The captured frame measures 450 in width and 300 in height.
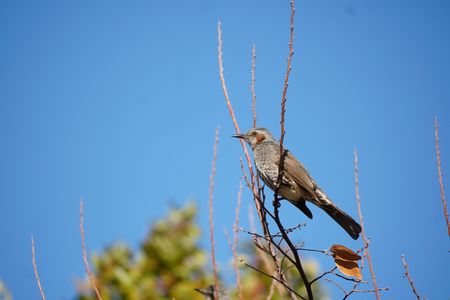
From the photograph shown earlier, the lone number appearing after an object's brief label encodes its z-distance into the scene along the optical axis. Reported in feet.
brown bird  32.09
